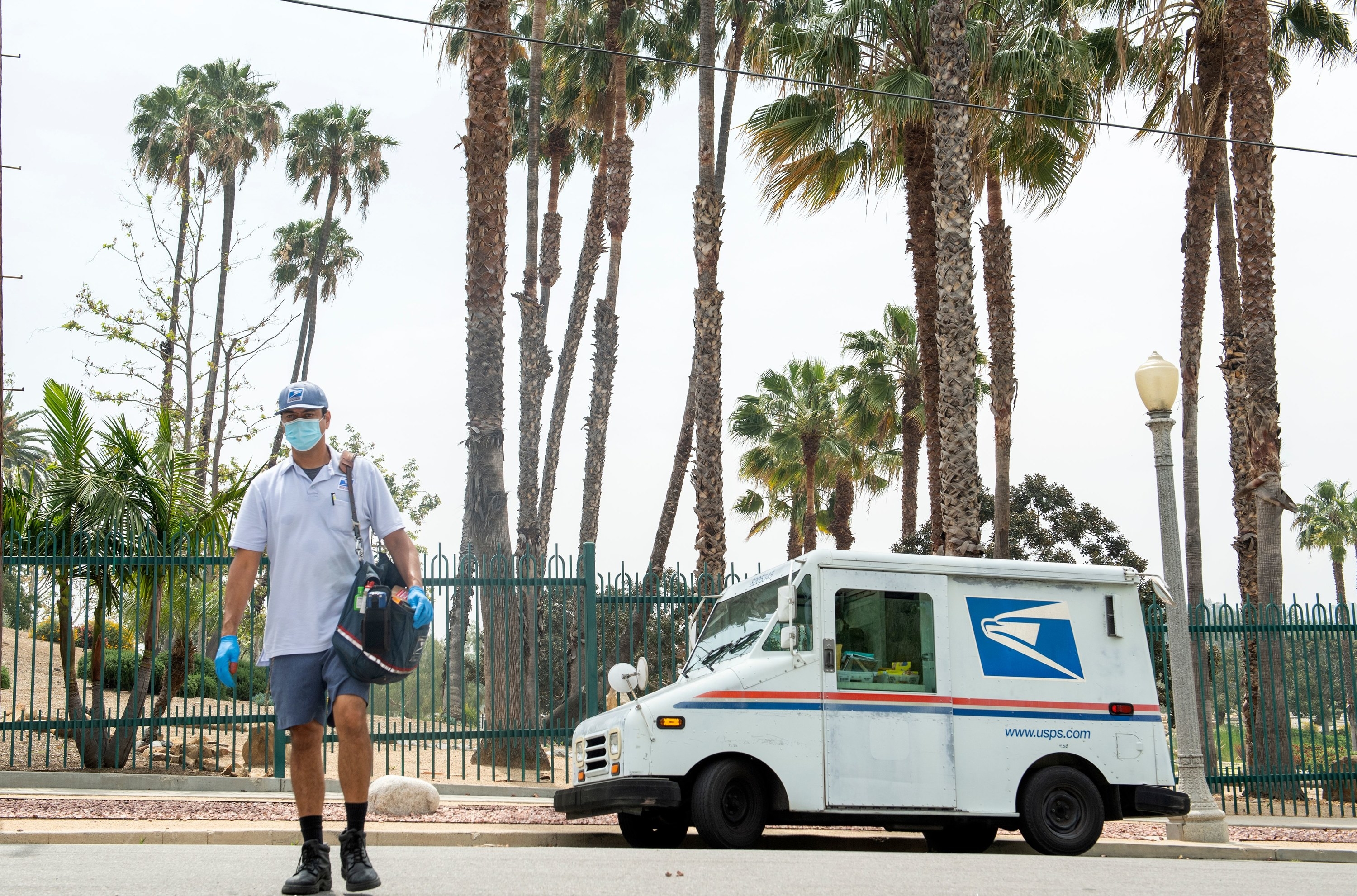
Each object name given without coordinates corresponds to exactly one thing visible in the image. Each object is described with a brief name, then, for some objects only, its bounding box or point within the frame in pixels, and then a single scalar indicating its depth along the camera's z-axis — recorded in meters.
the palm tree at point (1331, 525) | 55.47
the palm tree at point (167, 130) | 37.00
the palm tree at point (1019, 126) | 17.67
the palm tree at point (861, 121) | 18.06
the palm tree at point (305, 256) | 43.44
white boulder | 9.48
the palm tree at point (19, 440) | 39.65
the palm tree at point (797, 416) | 36.06
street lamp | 10.30
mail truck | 8.31
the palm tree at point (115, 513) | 11.40
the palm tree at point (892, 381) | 32.09
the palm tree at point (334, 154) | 40.28
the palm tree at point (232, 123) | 36.94
